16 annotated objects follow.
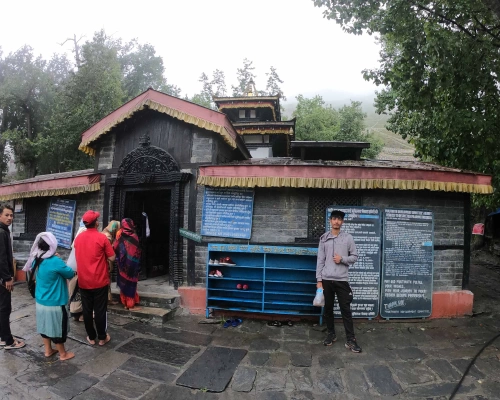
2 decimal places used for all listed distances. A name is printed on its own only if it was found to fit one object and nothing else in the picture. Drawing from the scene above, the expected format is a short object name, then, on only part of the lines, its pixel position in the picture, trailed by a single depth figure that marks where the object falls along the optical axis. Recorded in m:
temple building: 5.32
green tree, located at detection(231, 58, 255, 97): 33.00
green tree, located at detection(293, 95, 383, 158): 25.27
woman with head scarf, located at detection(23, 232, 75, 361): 3.70
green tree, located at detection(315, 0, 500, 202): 6.11
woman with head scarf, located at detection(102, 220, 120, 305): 5.17
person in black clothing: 3.91
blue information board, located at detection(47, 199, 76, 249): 7.45
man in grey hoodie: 4.26
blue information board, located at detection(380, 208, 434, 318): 5.38
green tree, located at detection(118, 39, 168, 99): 28.77
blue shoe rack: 5.37
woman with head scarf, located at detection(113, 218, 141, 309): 5.38
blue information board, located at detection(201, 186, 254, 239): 5.73
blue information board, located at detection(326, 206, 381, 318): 5.36
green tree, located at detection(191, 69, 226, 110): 34.48
